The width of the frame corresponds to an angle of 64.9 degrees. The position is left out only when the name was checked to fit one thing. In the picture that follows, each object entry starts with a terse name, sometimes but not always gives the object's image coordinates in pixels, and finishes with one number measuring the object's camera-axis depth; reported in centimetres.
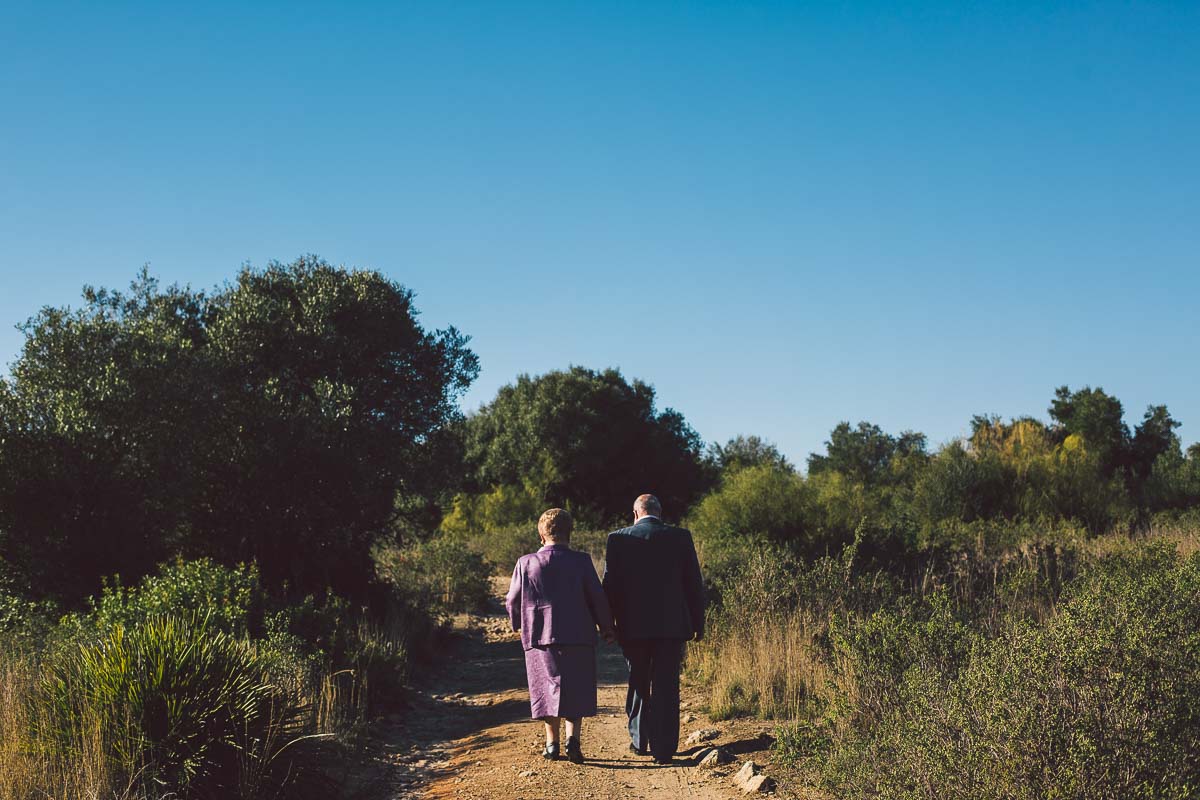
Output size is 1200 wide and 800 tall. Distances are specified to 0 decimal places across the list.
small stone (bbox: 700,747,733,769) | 737
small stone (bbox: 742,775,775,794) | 663
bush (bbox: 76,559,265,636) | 1017
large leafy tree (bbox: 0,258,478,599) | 1302
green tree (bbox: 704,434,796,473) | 4847
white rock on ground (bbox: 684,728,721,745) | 810
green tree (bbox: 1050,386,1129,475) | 3425
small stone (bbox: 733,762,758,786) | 685
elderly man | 743
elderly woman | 745
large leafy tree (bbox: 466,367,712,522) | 3628
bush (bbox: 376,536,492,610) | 1877
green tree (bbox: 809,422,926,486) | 4791
